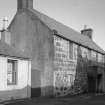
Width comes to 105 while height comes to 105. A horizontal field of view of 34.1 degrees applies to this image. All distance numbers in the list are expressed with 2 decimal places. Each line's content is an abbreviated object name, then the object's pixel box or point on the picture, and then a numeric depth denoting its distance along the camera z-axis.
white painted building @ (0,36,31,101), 13.55
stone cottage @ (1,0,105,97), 16.91
